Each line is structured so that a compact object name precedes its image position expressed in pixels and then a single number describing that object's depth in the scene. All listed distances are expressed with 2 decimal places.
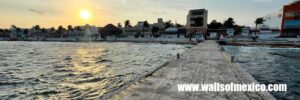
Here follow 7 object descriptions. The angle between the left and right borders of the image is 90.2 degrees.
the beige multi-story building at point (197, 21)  57.23
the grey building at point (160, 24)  78.53
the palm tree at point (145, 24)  75.14
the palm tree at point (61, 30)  98.21
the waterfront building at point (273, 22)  67.26
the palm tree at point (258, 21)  68.75
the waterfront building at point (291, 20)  43.25
